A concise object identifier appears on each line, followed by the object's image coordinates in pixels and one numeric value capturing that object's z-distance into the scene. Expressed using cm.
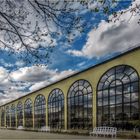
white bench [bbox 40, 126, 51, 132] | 2161
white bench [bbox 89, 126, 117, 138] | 1439
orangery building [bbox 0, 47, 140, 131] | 1424
